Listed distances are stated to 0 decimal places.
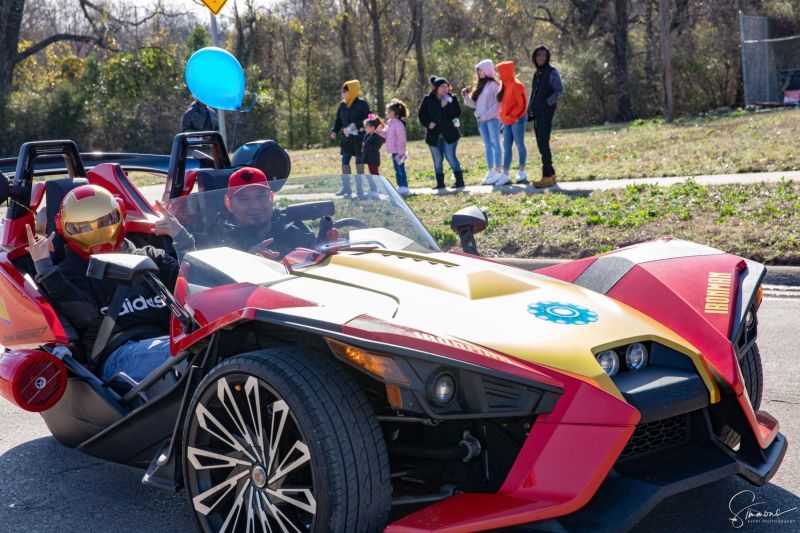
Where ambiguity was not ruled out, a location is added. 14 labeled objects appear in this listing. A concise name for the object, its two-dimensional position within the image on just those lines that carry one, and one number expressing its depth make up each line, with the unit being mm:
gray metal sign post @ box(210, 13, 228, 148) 9702
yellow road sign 9312
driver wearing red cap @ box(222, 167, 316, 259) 4047
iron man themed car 2828
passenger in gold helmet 4578
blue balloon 7359
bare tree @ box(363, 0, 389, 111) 33281
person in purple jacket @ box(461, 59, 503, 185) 14219
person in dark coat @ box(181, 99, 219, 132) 11141
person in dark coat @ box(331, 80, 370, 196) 15227
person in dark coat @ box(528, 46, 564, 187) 13031
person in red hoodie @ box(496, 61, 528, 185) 13977
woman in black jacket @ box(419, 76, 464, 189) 14391
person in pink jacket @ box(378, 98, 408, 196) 14852
